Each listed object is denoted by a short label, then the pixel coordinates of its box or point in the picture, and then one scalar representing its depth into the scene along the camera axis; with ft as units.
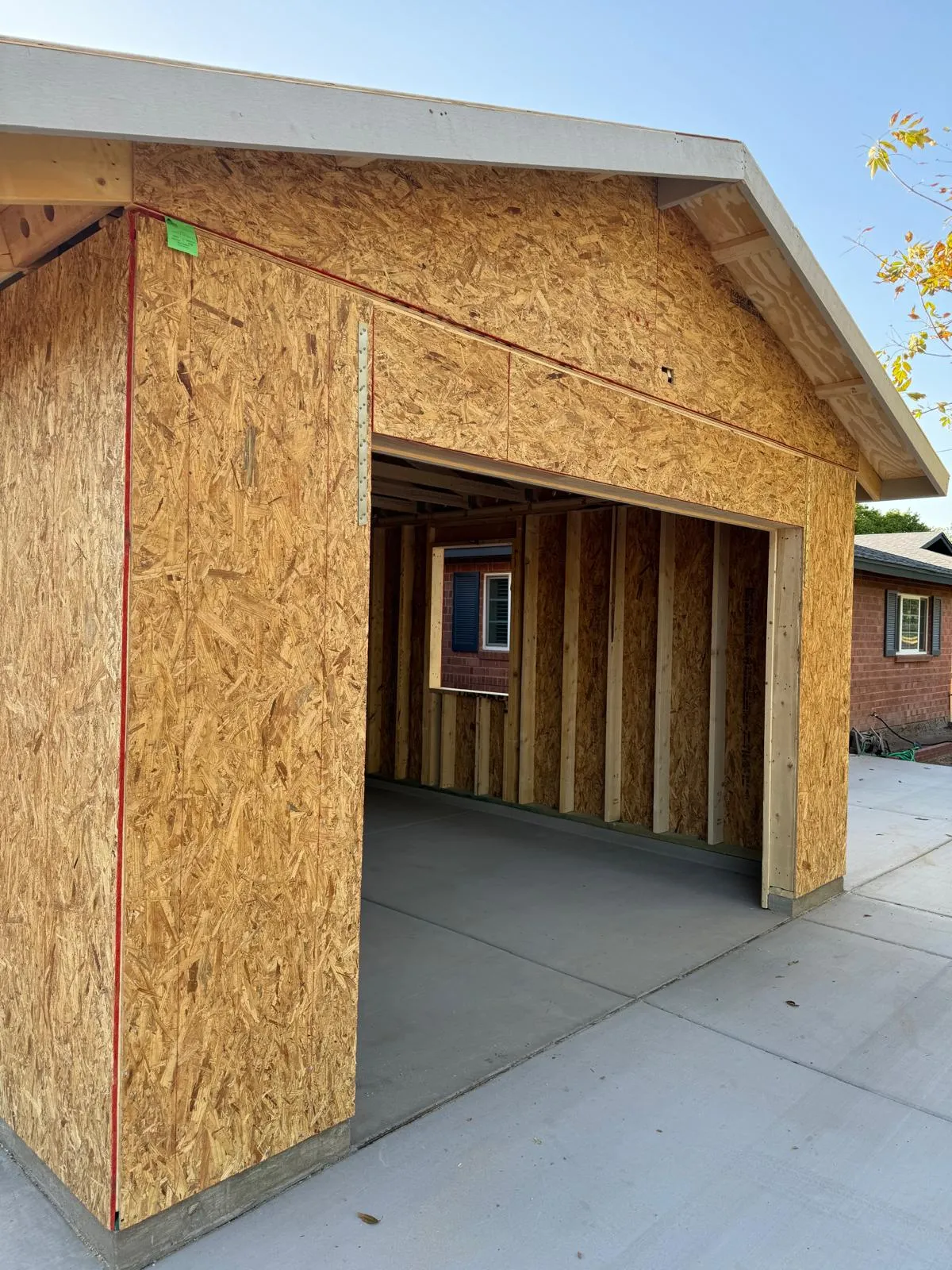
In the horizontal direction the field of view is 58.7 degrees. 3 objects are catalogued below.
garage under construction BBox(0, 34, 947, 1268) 7.39
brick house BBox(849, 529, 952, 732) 42.34
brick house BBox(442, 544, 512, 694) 51.83
